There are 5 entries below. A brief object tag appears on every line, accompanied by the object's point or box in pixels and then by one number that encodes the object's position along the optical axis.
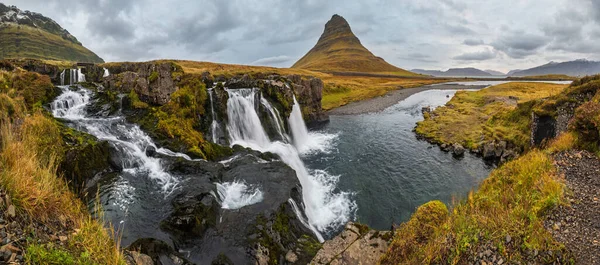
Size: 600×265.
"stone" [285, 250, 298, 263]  11.07
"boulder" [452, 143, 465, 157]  29.34
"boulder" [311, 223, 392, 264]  9.42
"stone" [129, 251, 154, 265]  6.74
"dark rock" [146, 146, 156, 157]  18.34
